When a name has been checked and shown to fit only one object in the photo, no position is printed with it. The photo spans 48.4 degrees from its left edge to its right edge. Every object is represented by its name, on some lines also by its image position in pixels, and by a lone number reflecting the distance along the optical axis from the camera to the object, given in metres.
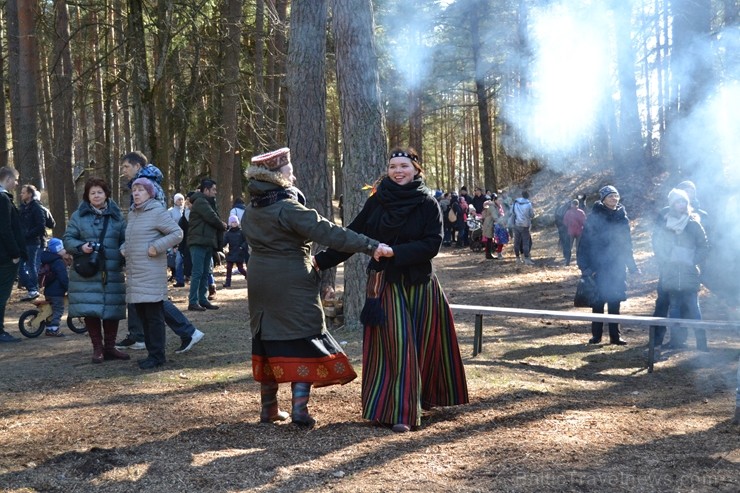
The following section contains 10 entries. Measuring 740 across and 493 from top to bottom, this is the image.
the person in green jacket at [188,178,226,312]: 12.66
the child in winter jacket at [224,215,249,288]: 16.73
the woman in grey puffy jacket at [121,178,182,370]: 7.95
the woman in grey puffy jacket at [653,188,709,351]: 9.48
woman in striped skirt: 5.81
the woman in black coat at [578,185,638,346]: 10.01
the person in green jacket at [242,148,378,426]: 5.64
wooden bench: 8.73
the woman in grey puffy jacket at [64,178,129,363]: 8.34
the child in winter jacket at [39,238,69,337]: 11.01
